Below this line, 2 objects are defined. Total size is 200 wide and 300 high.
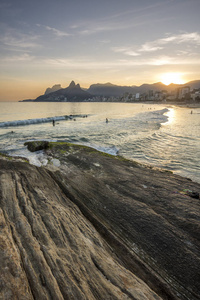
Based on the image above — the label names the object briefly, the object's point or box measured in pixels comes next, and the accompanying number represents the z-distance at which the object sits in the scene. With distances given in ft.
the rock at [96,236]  11.14
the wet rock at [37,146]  51.60
